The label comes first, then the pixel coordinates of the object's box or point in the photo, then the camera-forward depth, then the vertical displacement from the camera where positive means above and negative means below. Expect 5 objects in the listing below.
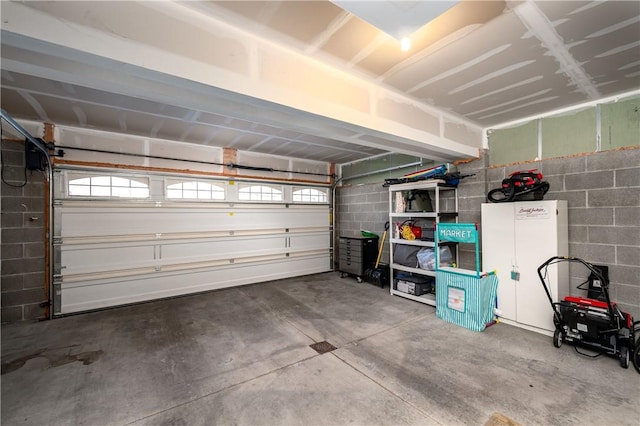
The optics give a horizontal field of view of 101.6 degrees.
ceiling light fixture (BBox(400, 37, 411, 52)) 1.87 +1.24
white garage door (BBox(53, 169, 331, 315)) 3.91 -0.38
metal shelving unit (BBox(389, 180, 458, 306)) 4.06 +0.00
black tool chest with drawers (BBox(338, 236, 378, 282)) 5.45 -0.88
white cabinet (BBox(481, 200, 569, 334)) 2.98 -0.51
